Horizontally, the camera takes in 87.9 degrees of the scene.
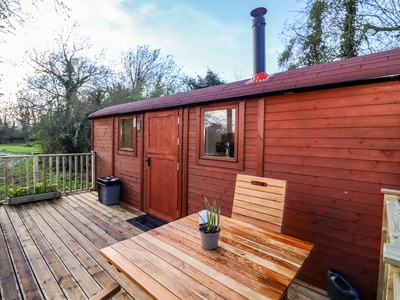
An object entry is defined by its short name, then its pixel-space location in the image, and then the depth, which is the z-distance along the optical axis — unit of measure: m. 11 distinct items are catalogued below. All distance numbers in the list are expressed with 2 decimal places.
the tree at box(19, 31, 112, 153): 7.83
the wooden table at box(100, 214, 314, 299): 0.90
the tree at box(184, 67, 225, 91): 9.12
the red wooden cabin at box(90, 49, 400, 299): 1.76
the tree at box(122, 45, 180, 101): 10.71
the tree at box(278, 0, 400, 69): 4.64
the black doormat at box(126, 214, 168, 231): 3.30
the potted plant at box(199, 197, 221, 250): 1.21
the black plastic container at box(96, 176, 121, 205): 4.26
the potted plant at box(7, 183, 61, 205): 4.10
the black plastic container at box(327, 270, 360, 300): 1.66
